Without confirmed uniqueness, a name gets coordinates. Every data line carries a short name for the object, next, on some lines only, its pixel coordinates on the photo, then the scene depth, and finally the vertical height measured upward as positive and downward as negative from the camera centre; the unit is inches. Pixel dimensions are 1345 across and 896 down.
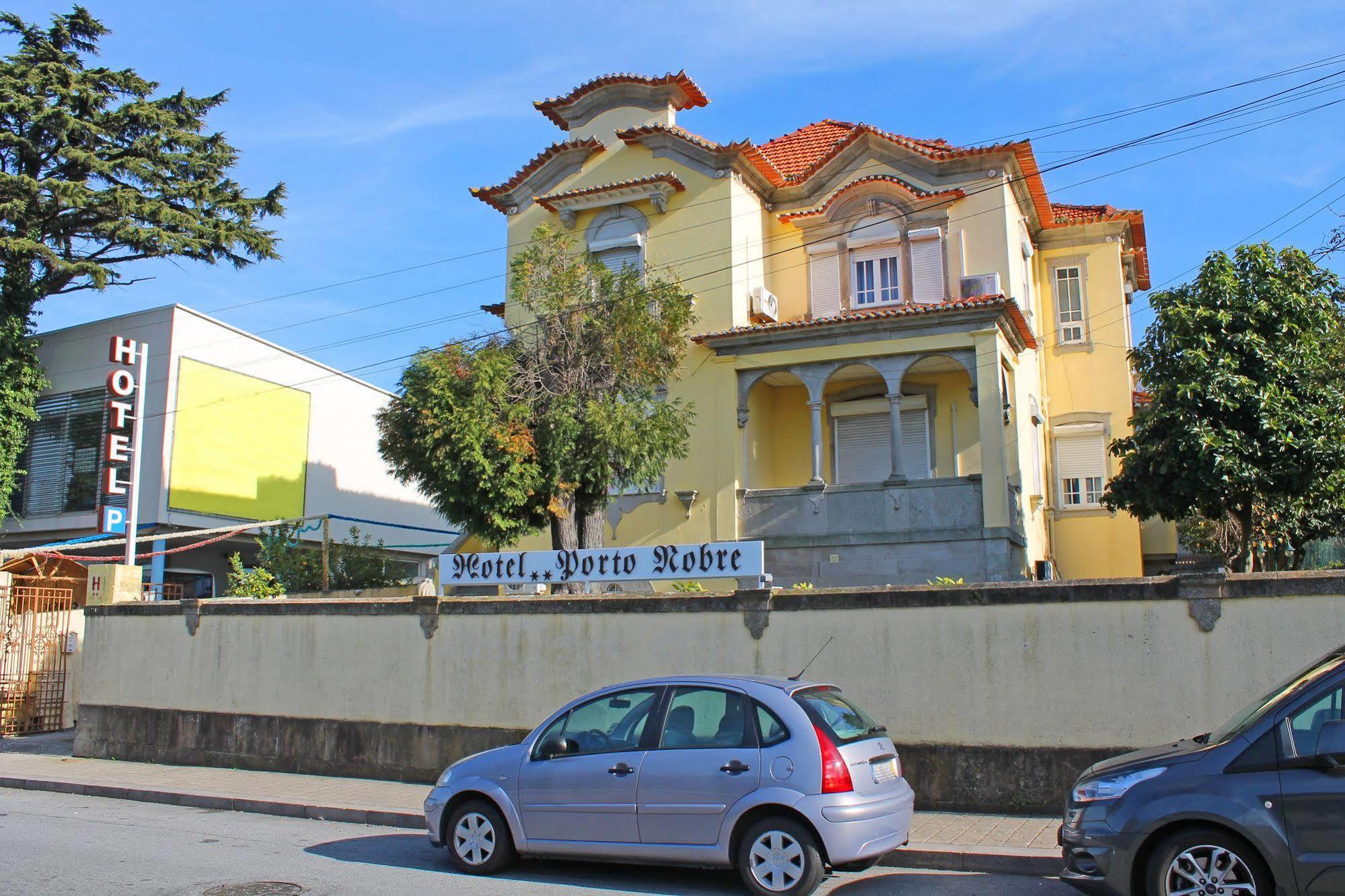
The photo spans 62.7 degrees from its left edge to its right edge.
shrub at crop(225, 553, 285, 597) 749.9 +52.7
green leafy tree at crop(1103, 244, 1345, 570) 632.4 +150.8
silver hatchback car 304.8 -37.1
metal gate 729.0 +0.2
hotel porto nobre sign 503.5 +44.2
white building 1063.6 +223.9
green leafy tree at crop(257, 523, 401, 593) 864.3 +73.0
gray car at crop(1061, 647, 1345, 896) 241.4 -35.1
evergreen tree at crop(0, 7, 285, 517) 1093.8 +498.7
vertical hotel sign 909.8 +197.5
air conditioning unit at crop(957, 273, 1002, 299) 805.2 +268.4
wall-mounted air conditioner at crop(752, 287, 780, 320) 859.4 +273.4
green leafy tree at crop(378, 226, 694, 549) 650.2 +148.6
